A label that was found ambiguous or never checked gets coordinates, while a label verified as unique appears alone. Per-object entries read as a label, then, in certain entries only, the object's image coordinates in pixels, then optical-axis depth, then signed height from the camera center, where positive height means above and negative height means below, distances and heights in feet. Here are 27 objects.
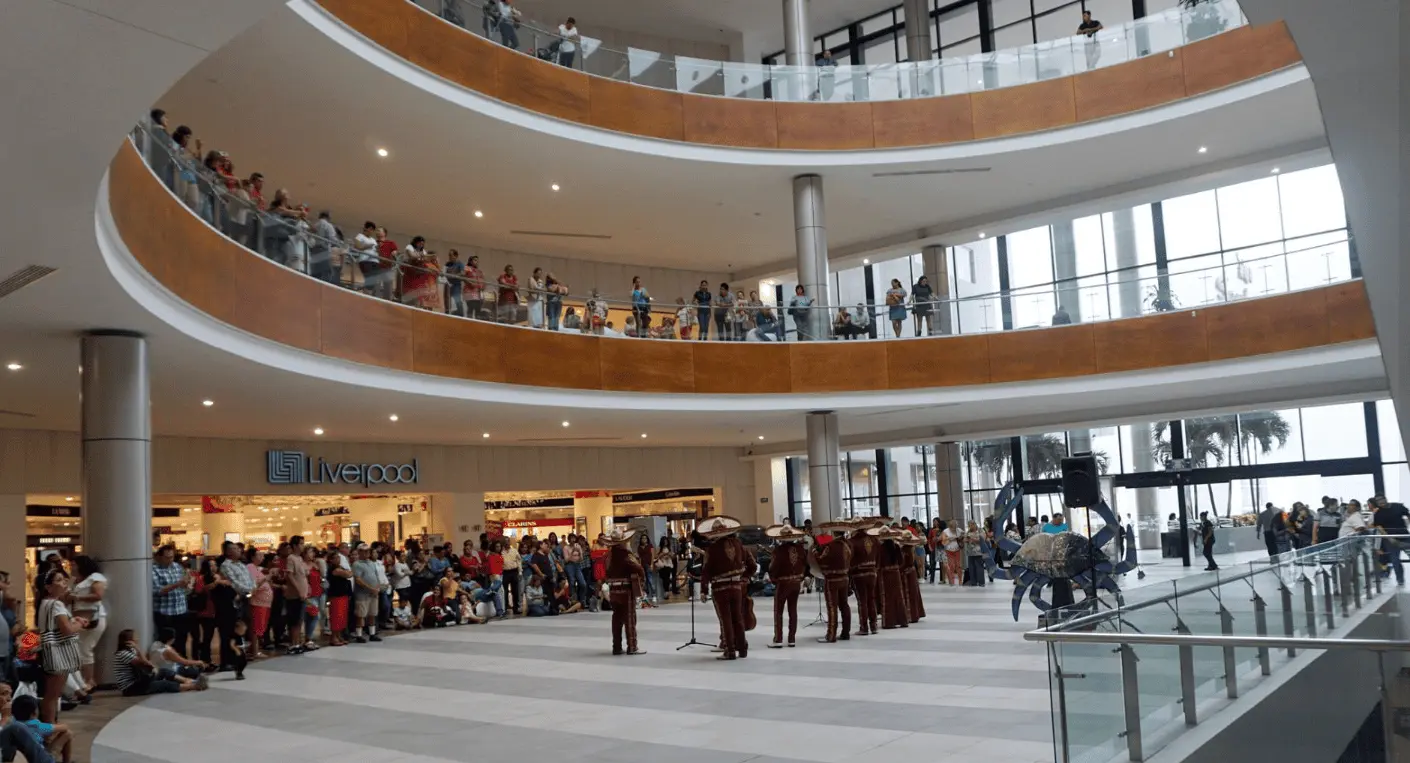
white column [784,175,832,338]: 83.30 +16.11
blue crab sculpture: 49.52 -4.88
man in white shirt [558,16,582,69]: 75.10 +28.63
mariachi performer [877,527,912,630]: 57.31 -6.46
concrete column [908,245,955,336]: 99.29 +16.74
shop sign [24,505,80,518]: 75.00 -0.35
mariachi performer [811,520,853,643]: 53.21 -5.14
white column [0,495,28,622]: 71.97 -1.86
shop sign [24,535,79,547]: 74.84 -2.27
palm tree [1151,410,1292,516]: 102.53 +0.50
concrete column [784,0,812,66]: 90.79 +34.47
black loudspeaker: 48.91 -1.40
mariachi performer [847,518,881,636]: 55.11 -5.24
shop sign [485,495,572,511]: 106.34 -2.27
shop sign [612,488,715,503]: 117.55 -2.36
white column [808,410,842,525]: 83.20 -0.18
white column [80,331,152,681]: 45.34 +0.97
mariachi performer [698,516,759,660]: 48.55 -4.66
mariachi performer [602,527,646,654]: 51.34 -4.90
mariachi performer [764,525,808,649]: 52.03 -4.75
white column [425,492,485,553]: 99.35 -2.85
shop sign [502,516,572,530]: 108.27 -4.23
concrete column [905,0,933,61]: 100.53 +37.87
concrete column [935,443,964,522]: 101.81 -1.91
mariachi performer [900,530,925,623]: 60.95 -6.66
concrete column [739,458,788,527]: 122.21 -2.77
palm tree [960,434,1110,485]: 116.57 -0.18
